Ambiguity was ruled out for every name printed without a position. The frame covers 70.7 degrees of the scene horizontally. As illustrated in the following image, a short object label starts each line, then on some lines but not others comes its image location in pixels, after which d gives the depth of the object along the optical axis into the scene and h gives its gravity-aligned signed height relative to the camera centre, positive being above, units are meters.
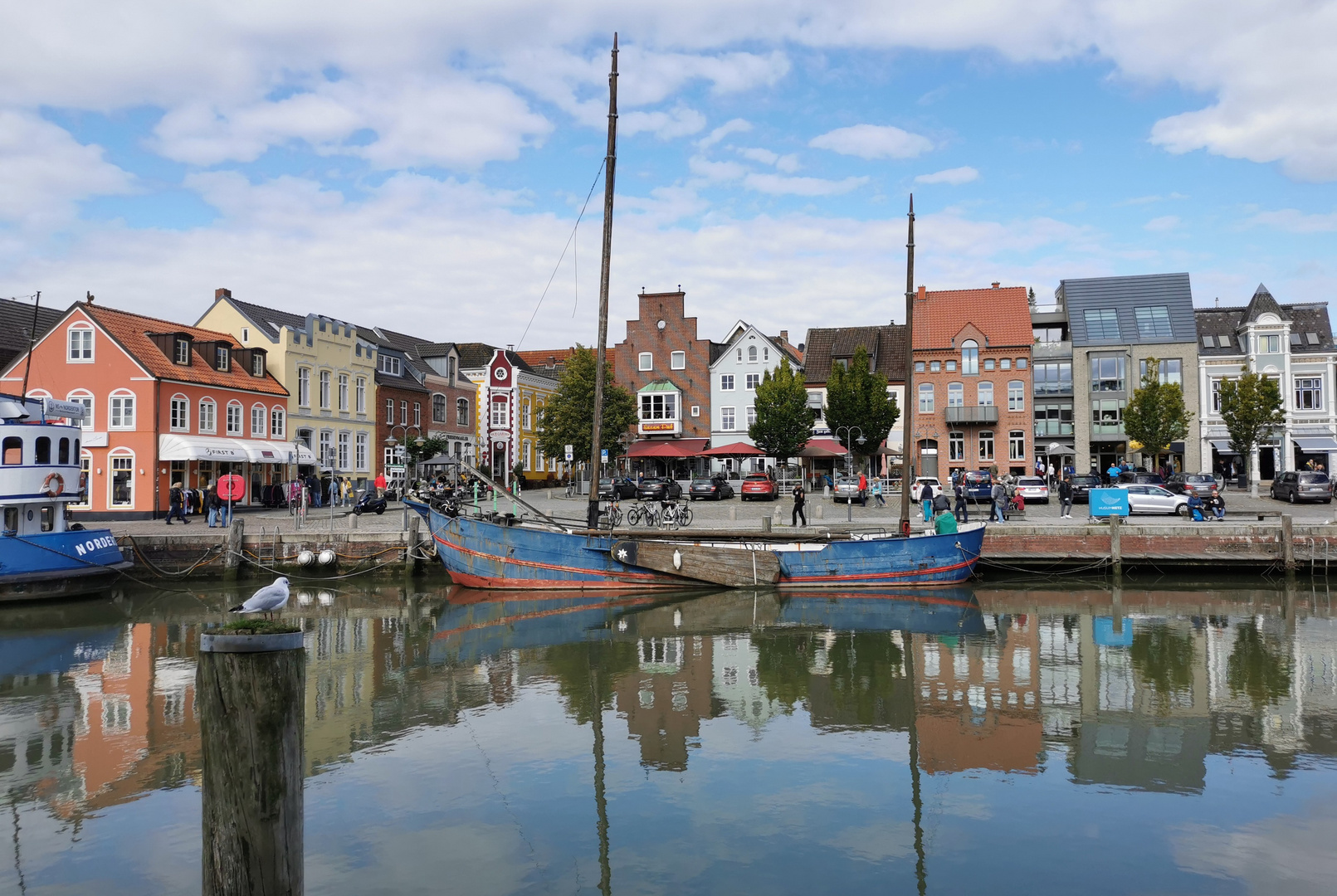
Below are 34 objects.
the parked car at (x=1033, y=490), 38.88 -0.74
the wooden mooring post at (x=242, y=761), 4.79 -1.43
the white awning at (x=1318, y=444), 52.41 +1.44
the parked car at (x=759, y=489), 42.06 -0.58
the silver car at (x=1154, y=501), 32.72 -1.04
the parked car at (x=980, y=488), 36.72 -0.59
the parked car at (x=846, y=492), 40.83 -0.76
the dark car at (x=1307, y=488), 36.22 -0.71
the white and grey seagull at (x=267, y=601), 6.44 -0.85
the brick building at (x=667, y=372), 58.09 +6.67
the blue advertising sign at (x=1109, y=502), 28.94 -0.94
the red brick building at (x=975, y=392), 56.91 +4.99
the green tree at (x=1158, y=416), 48.56 +2.83
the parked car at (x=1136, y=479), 40.07 -0.31
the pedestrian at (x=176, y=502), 31.80 -0.68
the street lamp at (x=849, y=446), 43.95 +1.48
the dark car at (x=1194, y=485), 35.50 -0.55
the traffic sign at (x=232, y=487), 27.72 -0.18
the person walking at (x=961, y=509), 31.09 -1.20
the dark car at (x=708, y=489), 43.41 -0.60
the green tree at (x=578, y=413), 49.78 +3.45
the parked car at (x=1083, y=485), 40.84 -0.60
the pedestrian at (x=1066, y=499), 31.55 -0.89
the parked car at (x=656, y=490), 43.78 -0.66
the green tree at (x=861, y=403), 49.34 +3.76
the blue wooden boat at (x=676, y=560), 23.61 -2.13
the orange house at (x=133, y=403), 34.94 +3.02
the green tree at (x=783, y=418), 48.78 +2.98
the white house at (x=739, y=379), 58.16 +6.01
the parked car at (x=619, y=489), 43.95 -0.54
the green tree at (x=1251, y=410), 44.72 +2.91
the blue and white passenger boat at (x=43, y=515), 22.83 -0.80
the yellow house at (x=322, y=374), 42.62 +5.09
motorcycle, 34.83 -0.94
